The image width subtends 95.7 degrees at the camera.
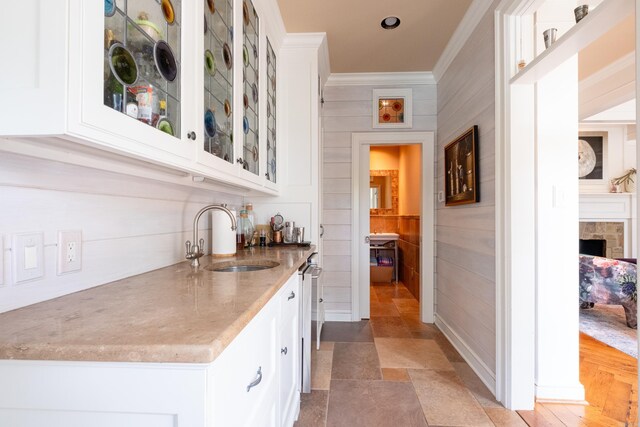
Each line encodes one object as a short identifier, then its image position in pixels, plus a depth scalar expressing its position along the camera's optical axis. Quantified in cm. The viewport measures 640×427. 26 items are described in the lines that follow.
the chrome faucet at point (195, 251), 133
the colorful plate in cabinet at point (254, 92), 174
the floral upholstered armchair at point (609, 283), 276
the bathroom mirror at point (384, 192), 546
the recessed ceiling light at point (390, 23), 228
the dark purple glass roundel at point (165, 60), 85
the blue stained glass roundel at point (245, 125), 157
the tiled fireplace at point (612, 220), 464
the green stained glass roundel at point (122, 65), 69
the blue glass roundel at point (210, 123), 114
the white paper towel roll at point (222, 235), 170
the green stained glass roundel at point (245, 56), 157
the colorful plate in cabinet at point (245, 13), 157
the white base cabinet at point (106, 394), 54
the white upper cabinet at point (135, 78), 56
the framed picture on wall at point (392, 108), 316
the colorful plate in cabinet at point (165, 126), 86
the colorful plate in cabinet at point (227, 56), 131
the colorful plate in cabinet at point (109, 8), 67
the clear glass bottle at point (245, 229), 217
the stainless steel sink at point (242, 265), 150
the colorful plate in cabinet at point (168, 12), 88
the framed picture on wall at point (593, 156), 484
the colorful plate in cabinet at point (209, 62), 114
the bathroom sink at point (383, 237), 500
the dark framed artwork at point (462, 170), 213
